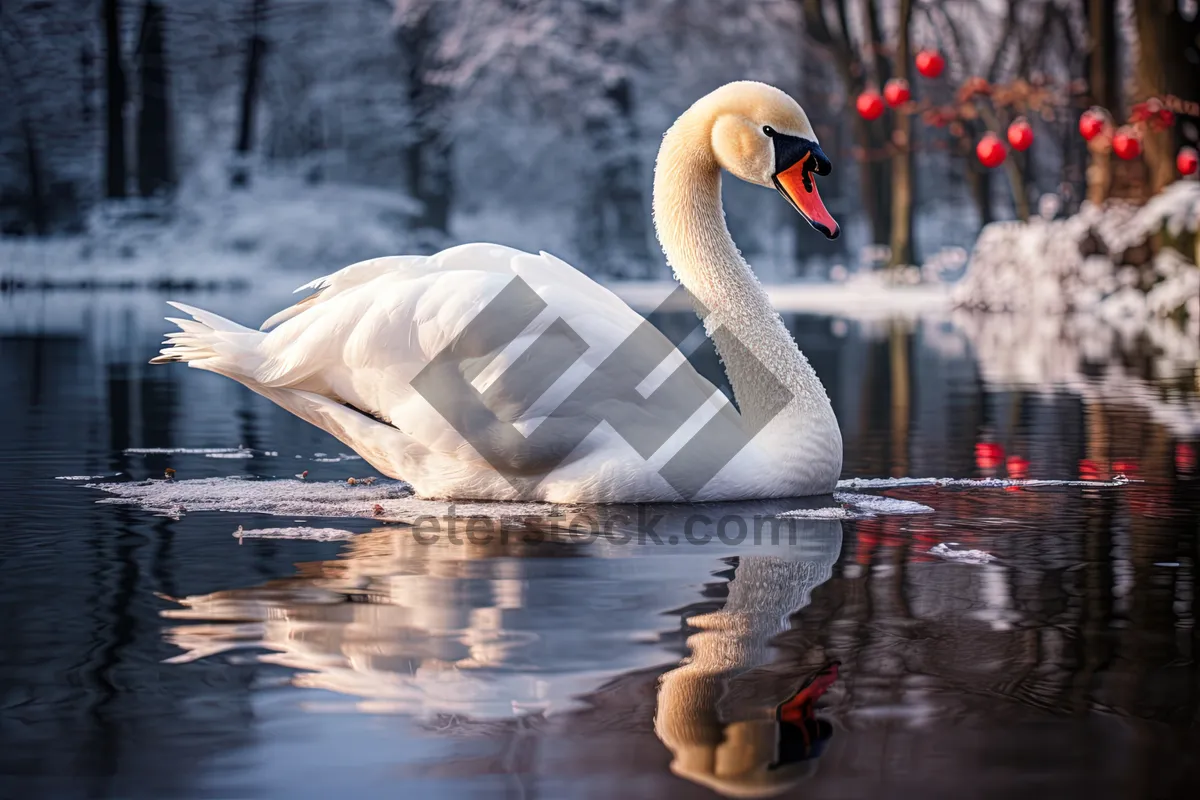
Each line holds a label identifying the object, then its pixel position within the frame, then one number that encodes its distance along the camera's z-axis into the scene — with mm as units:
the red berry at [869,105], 23812
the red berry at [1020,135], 20984
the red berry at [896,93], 22891
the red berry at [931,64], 21609
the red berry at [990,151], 21391
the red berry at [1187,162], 21469
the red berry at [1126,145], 20750
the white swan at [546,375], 6551
